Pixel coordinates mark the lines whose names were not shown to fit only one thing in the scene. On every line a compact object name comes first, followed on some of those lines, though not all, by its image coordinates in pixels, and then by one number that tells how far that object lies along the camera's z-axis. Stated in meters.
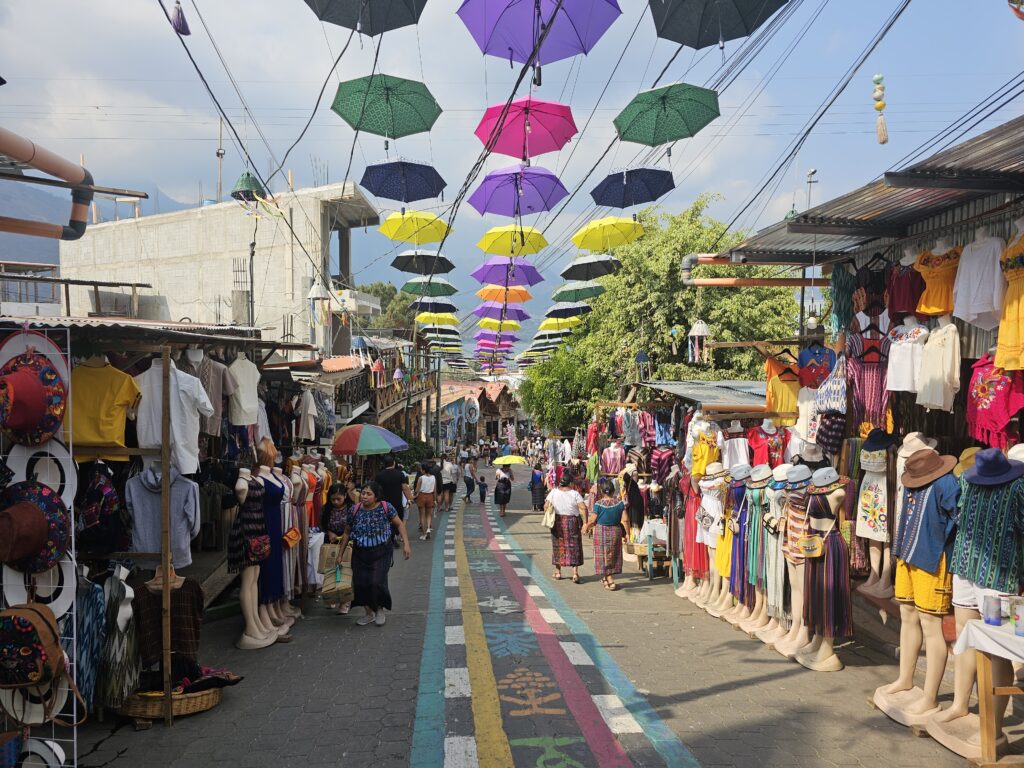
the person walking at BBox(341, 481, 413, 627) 8.51
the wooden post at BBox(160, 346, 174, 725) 5.58
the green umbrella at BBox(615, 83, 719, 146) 11.09
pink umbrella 11.03
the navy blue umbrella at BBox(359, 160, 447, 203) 14.32
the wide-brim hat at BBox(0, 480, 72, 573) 4.76
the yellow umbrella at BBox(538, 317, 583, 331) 30.04
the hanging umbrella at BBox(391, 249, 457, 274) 21.20
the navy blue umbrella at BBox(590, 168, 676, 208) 15.60
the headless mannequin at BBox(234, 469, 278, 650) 7.61
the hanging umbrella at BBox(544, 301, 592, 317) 26.78
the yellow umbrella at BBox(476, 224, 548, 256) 17.86
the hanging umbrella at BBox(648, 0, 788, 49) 8.63
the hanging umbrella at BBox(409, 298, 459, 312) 27.30
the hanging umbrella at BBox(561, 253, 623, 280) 21.34
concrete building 27.14
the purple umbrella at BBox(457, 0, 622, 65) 8.66
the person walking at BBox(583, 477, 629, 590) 11.04
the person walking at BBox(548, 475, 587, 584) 11.52
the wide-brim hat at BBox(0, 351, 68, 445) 4.66
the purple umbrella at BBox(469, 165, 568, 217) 14.03
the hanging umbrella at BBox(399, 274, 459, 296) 24.91
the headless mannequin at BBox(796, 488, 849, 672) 6.89
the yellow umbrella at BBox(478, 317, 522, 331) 30.16
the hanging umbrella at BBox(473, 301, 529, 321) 28.30
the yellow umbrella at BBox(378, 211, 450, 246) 17.20
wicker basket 5.54
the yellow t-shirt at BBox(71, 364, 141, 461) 5.95
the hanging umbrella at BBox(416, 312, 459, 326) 27.95
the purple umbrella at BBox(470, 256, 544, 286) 21.47
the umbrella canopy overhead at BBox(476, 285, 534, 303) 24.51
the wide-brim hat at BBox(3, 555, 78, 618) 4.77
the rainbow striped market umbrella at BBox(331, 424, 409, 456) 13.39
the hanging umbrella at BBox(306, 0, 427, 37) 8.13
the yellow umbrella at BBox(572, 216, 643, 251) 17.97
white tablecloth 4.57
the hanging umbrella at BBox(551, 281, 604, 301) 23.95
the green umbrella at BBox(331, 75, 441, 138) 10.16
